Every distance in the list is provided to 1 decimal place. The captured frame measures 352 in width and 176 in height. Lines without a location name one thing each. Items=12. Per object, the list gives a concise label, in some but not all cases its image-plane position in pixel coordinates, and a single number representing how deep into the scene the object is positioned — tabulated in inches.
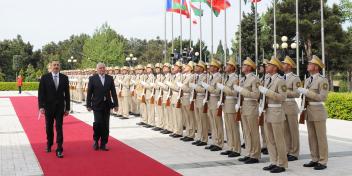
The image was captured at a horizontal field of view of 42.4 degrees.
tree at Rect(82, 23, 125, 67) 2358.5
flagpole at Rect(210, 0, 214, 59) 935.8
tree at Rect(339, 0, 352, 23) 2141.5
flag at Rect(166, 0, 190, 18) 990.4
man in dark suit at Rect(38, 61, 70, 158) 335.0
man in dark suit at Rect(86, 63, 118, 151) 362.3
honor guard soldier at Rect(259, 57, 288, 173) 275.0
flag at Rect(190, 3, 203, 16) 936.7
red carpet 276.1
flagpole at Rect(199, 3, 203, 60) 926.7
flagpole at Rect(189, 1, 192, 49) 1038.6
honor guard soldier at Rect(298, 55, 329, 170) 281.7
